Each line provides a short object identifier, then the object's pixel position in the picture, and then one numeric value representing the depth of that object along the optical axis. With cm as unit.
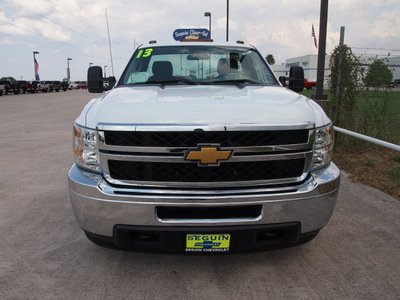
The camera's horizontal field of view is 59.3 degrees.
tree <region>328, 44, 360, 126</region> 658
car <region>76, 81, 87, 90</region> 7625
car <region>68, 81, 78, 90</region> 6928
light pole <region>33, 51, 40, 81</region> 6600
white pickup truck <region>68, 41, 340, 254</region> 234
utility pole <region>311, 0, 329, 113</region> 716
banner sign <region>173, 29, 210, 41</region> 1766
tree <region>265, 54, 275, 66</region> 10892
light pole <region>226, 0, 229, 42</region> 2597
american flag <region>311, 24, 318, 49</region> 3459
